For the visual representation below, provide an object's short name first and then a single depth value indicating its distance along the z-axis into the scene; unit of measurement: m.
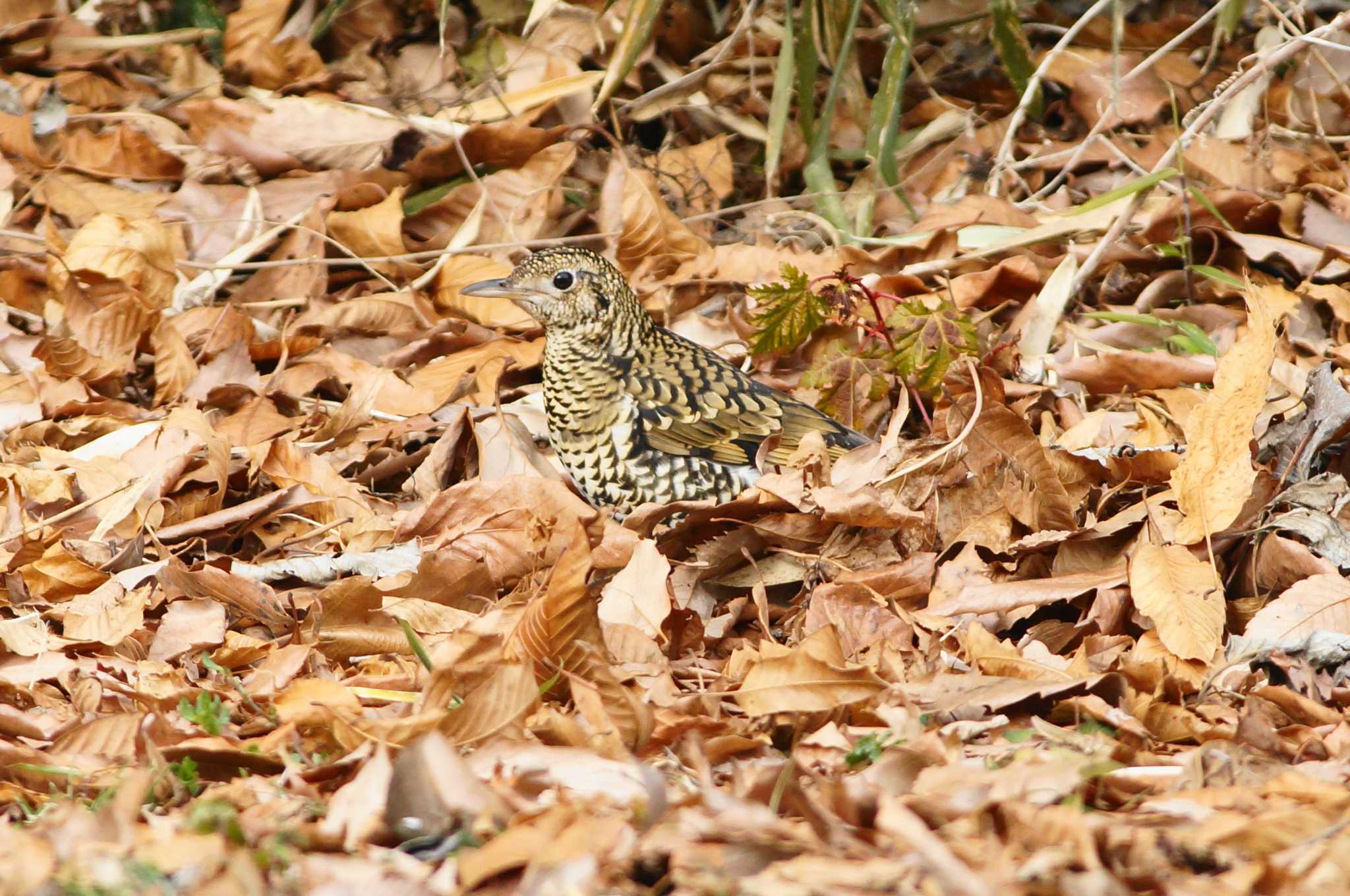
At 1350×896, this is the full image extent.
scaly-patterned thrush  9.05
